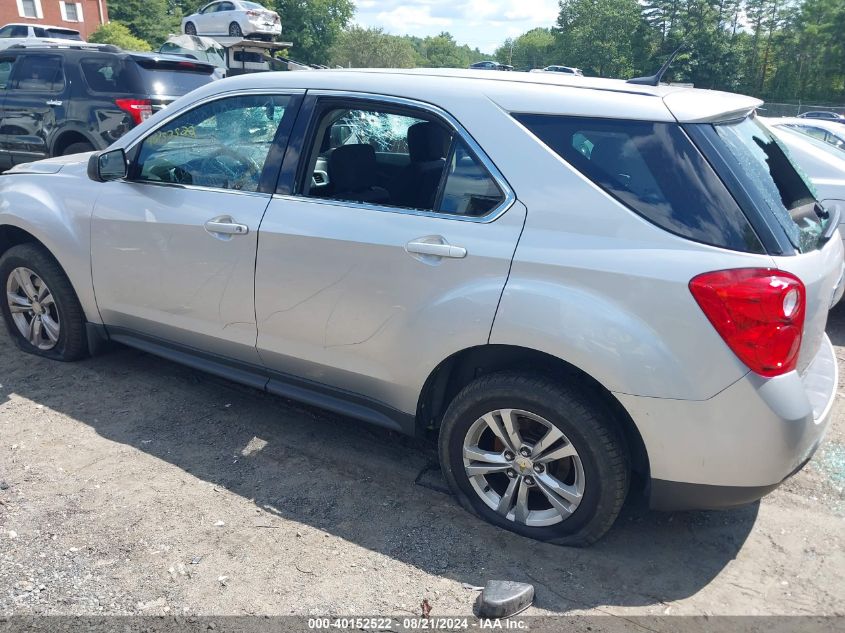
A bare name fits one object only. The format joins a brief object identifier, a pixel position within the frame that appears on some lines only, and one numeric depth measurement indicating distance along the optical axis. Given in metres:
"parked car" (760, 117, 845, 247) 5.70
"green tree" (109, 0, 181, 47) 57.53
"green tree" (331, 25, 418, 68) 64.19
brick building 43.50
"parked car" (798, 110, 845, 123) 27.75
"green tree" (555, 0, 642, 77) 68.44
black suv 8.27
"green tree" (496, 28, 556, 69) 85.41
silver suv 2.43
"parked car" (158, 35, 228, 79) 19.91
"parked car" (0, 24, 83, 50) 26.14
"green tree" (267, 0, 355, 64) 65.56
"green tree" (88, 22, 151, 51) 39.44
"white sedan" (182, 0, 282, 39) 25.30
